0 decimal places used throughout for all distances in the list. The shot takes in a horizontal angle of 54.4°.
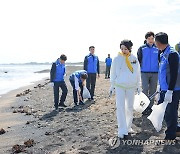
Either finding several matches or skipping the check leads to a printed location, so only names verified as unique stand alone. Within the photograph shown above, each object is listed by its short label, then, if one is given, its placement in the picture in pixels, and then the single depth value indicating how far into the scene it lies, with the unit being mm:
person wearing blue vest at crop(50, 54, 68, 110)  6272
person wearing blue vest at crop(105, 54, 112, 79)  14445
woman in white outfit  3480
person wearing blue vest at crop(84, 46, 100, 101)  7078
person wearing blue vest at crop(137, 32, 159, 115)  4464
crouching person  6343
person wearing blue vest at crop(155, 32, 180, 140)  3155
